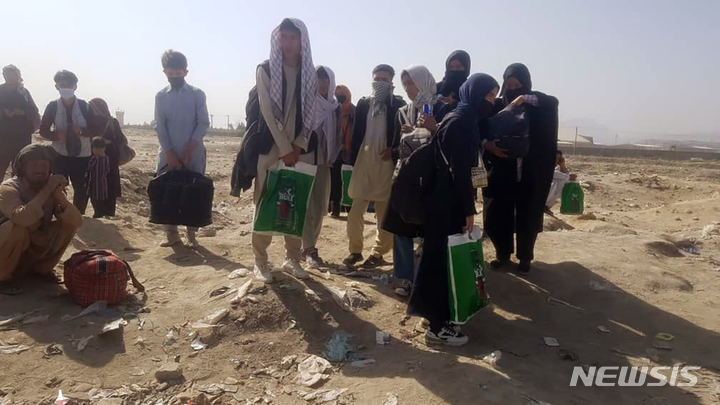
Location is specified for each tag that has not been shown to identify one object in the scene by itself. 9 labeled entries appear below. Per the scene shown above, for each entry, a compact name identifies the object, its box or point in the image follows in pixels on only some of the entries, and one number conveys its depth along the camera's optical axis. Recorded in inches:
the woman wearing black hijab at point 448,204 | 142.9
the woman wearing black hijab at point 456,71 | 195.8
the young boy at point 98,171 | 255.3
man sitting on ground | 163.2
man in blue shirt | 219.1
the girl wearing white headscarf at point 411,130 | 162.9
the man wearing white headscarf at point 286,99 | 158.9
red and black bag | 165.8
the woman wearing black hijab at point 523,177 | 193.0
